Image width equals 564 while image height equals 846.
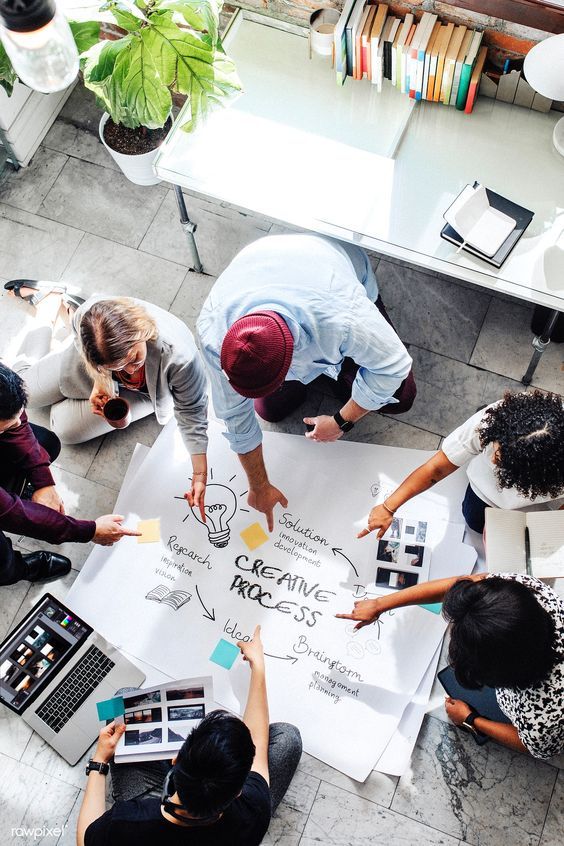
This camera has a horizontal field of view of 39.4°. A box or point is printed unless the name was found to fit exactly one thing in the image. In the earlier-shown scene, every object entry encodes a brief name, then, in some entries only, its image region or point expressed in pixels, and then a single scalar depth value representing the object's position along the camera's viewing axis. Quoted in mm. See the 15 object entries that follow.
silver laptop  2445
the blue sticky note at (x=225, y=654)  2443
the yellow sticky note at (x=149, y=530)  2621
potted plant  2086
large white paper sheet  2387
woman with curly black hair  1972
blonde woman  2143
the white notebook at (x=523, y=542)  2145
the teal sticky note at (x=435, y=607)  2426
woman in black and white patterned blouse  1824
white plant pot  2848
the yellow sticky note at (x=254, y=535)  2578
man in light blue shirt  1835
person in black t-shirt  1787
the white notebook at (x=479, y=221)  2254
